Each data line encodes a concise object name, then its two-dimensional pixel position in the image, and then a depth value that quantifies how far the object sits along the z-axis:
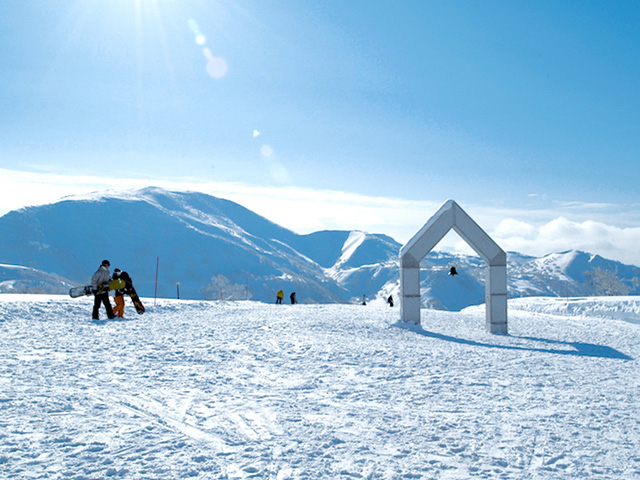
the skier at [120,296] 16.83
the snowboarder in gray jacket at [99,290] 15.92
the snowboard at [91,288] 15.95
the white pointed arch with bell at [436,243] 17.80
